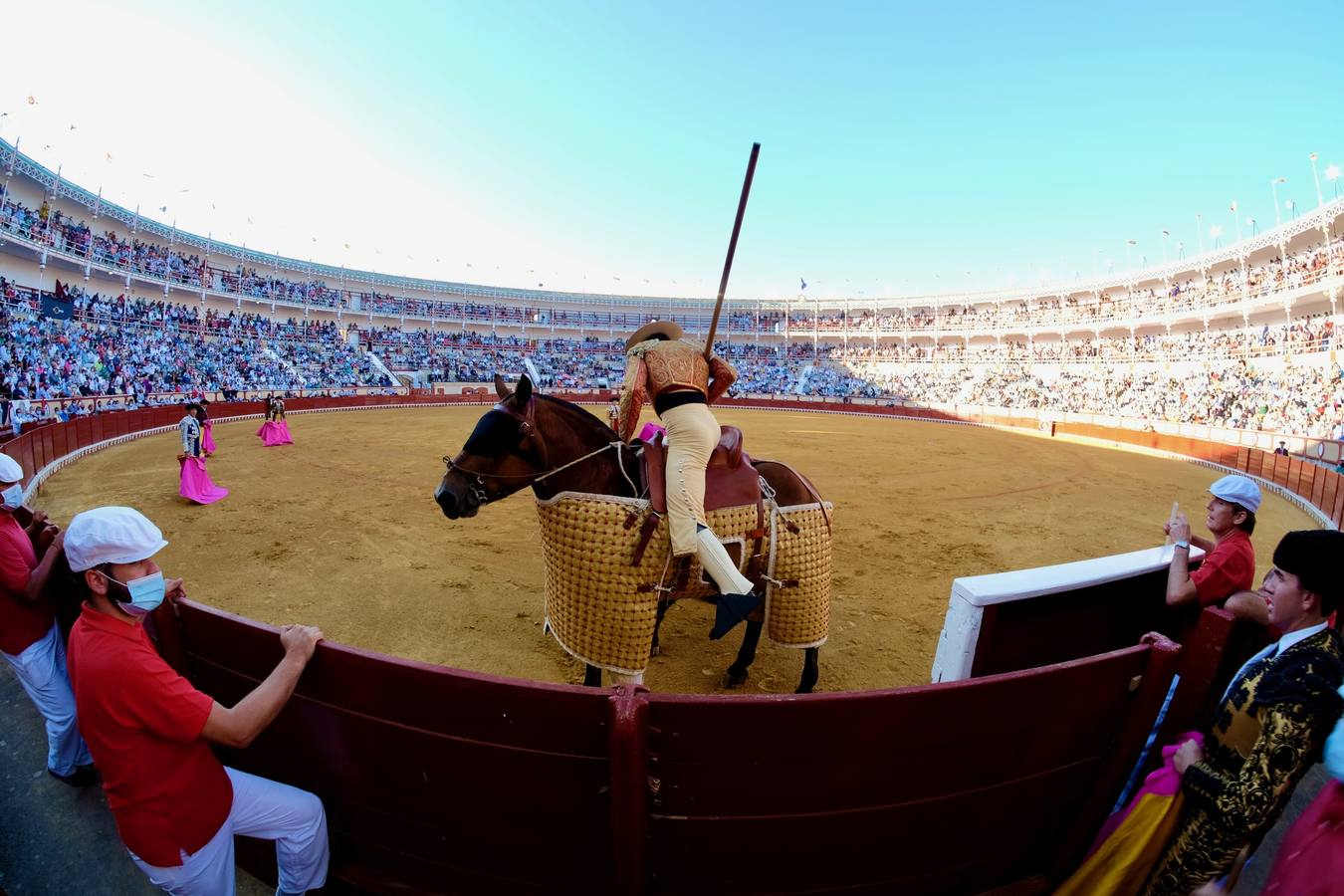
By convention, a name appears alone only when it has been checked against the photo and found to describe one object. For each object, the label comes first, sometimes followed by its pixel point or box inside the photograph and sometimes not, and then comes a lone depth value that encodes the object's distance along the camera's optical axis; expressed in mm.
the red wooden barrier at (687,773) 1378
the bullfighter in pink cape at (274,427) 13570
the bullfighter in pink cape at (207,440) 10706
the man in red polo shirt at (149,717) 1339
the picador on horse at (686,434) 2824
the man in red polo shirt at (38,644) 2262
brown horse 3000
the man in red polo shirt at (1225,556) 2338
